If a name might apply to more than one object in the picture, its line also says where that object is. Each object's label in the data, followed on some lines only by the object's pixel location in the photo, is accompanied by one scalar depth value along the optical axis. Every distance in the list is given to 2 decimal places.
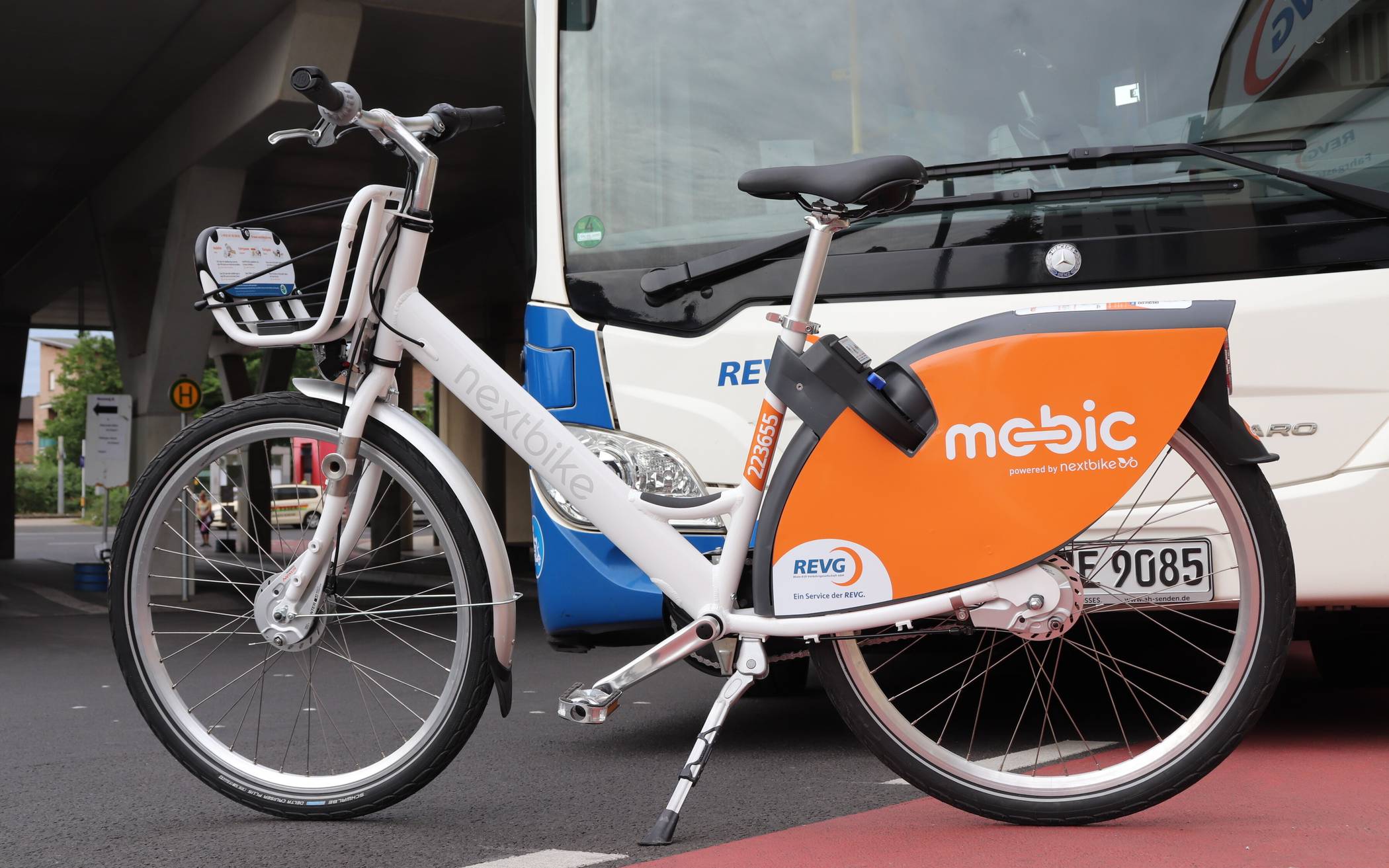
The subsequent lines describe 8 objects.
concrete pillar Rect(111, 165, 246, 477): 14.76
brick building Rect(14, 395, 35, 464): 82.69
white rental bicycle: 2.64
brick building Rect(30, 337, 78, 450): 78.25
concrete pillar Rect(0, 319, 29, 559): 25.31
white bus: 3.49
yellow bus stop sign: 16.20
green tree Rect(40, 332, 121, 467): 49.34
